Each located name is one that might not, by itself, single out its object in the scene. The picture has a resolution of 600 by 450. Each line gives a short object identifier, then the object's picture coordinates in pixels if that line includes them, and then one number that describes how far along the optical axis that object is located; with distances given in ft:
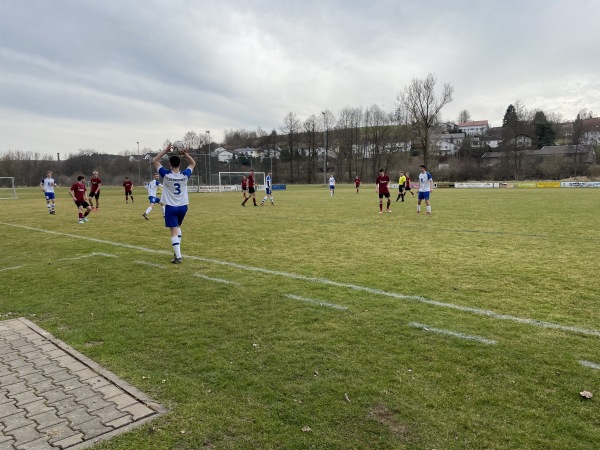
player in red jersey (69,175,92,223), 52.49
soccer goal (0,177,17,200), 137.06
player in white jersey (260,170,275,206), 80.43
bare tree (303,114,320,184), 291.38
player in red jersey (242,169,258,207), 80.76
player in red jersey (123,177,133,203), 90.98
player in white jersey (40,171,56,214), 68.33
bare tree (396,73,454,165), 213.46
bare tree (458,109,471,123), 433.81
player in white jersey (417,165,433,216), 57.26
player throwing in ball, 26.32
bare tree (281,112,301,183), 296.51
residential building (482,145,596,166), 232.96
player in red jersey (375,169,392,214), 60.18
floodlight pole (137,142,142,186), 222.69
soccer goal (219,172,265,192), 165.99
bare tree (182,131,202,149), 284.61
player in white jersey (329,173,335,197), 116.57
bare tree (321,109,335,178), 297.00
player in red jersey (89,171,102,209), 68.28
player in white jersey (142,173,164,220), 60.99
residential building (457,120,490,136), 452.84
